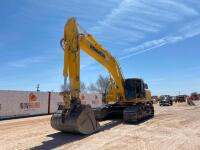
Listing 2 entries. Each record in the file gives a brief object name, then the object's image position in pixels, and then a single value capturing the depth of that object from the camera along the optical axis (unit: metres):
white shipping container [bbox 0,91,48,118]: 12.49
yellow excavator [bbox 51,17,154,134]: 6.45
